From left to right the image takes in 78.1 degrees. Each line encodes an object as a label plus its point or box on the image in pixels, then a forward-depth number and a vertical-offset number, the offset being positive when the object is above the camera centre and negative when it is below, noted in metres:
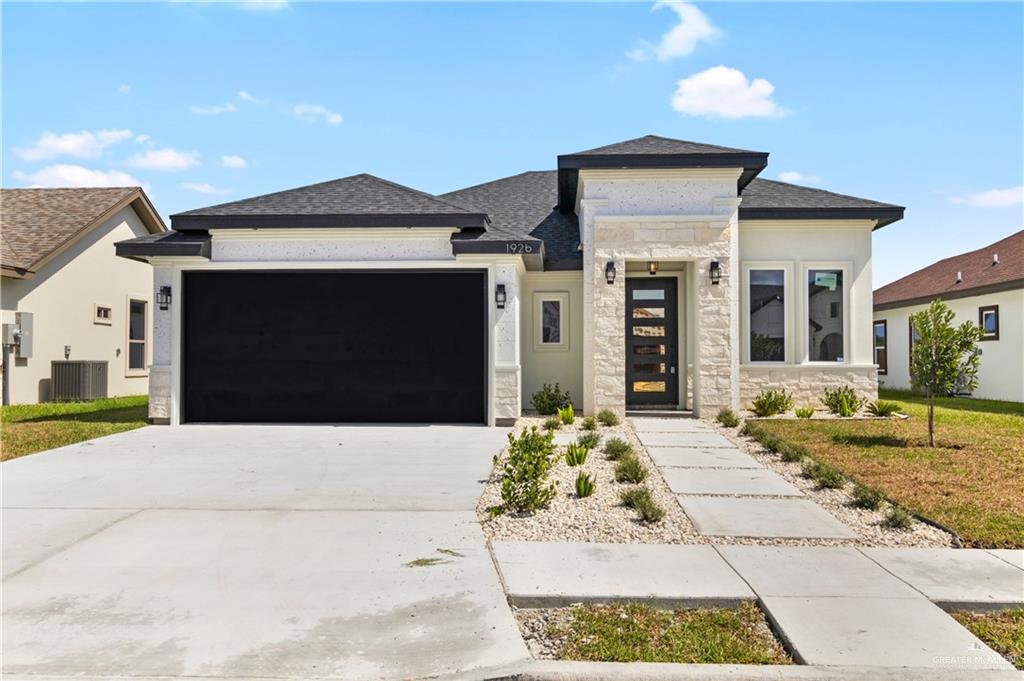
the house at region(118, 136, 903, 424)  11.52 +1.22
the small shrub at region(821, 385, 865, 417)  12.72 -0.86
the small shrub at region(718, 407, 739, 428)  11.49 -1.10
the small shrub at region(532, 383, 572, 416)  13.37 -0.91
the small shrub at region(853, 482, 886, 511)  6.07 -1.35
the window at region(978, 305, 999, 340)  17.14 +1.09
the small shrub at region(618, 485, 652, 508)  5.96 -1.32
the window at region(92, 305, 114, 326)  17.61 +1.22
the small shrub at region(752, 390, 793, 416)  12.76 -0.91
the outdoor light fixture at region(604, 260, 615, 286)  12.66 +1.74
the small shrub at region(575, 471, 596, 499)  6.40 -1.30
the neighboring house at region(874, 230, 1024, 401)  16.44 +1.56
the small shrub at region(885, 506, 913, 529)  5.43 -1.39
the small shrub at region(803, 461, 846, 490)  6.93 -1.32
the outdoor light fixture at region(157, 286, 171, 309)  11.51 +1.09
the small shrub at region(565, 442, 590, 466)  7.82 -1.20
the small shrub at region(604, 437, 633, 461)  8.57 -1.25
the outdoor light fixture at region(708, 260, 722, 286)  12.53 +1.75
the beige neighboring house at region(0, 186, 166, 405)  15.55 +1.98
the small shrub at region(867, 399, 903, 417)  12.58 -0.98
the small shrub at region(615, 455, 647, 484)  7.16 -1.31
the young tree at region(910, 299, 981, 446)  9.28 +0.10
